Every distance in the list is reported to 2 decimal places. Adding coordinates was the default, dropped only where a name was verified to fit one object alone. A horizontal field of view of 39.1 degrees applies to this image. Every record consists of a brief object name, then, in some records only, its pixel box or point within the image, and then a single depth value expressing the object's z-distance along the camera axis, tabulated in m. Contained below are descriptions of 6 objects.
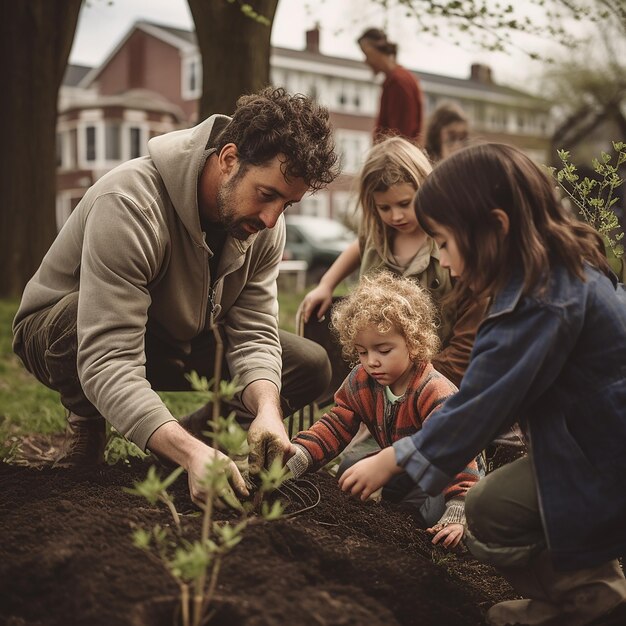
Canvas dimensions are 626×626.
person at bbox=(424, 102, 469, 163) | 6.69
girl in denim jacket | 2.24
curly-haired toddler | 3.16
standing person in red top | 6.62
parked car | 19.48
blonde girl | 3.94
